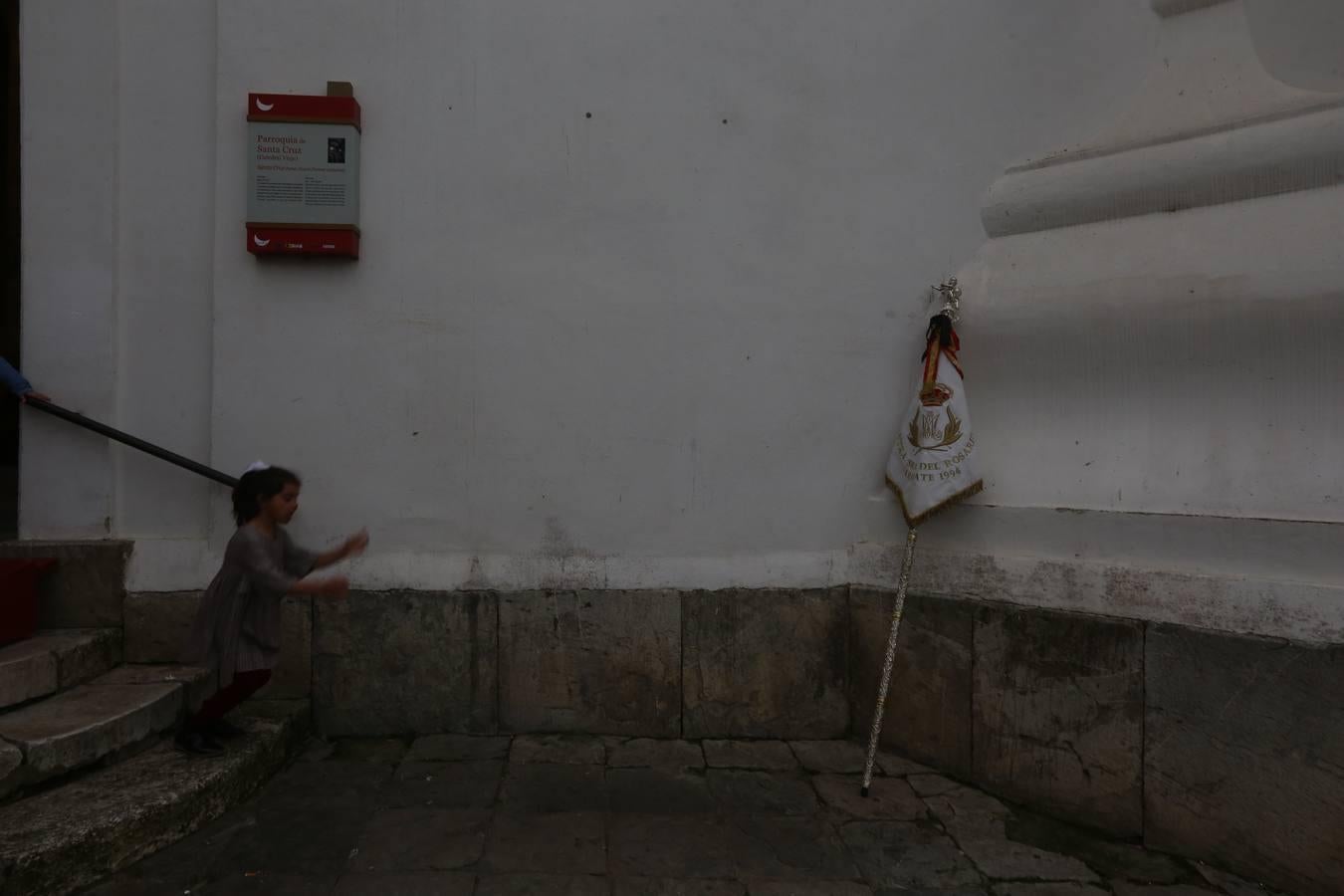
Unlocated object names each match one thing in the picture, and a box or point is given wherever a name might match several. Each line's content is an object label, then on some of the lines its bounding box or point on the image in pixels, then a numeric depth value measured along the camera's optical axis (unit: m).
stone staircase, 2.71
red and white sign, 3.93
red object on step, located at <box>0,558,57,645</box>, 3.53
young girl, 3.27
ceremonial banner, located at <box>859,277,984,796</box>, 3.72
